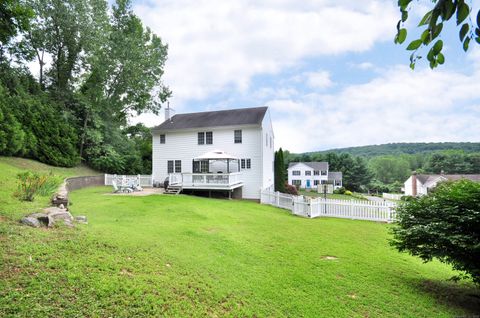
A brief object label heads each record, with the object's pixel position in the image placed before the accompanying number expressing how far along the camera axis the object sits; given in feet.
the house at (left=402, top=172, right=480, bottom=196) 135.54
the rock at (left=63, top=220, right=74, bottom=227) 18.47
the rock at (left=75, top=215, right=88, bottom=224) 21.33
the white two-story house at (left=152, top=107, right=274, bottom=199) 58.49
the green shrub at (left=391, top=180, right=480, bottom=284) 13.51
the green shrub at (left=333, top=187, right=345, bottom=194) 147.43
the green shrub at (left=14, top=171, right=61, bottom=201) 24.06
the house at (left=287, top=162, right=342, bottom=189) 195.50
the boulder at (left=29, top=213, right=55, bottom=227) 17.69
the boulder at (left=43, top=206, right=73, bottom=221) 18.84
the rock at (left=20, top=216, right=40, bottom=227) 16.99
